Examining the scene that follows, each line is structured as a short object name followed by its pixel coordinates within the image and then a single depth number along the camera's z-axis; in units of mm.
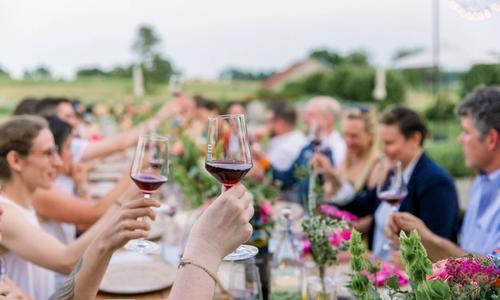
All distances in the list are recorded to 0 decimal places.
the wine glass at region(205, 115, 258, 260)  1011
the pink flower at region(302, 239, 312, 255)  1691
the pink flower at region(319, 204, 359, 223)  1666
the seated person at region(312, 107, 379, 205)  3473
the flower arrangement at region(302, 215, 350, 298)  1603
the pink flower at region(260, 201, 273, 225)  1921
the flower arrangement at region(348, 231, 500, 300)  766
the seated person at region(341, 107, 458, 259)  2402
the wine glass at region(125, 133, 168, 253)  1315
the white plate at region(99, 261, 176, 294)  1907
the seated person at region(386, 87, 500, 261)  2053
